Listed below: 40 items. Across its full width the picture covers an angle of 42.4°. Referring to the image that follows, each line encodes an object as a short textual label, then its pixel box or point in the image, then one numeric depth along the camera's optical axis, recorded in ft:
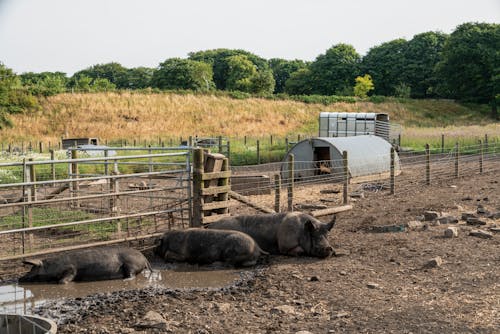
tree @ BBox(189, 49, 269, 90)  355.17
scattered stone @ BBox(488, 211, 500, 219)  39.50
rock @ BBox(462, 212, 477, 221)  38.29
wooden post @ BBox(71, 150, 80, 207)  45.93
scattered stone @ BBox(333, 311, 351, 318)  21.08
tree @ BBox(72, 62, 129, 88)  379.14
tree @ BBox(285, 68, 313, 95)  283.38
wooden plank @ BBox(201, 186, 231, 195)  33.89
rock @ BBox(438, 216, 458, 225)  37.87
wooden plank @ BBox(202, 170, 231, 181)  34.04
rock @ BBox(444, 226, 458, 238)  33.68
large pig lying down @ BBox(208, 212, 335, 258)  30.68
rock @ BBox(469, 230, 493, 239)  33.45
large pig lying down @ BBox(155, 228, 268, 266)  29.19
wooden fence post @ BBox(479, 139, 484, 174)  69.09
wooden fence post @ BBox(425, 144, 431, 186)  58.86
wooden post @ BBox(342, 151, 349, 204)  45.93
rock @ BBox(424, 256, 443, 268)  27.68
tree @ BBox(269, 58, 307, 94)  384.47
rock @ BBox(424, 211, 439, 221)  38.75
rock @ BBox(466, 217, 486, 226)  37.22
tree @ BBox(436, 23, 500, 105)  208.85
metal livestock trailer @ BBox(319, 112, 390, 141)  104.27
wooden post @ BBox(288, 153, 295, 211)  41.04
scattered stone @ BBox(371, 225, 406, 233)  36.22
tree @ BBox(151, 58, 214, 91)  287.69
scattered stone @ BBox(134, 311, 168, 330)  20.07
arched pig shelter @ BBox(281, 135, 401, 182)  65.51
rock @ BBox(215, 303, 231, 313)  22.10
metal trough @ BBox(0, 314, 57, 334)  16.81
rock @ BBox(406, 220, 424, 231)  36.31
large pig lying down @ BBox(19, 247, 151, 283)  26.37
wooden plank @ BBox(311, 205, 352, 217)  38.55
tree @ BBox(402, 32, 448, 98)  257.34
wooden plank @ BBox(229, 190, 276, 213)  36.24
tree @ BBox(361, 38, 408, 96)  267.80
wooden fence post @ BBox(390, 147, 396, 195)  52.60
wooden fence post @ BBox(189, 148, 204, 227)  33.71
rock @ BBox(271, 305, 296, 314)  21.64
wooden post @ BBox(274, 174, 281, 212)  39.52
